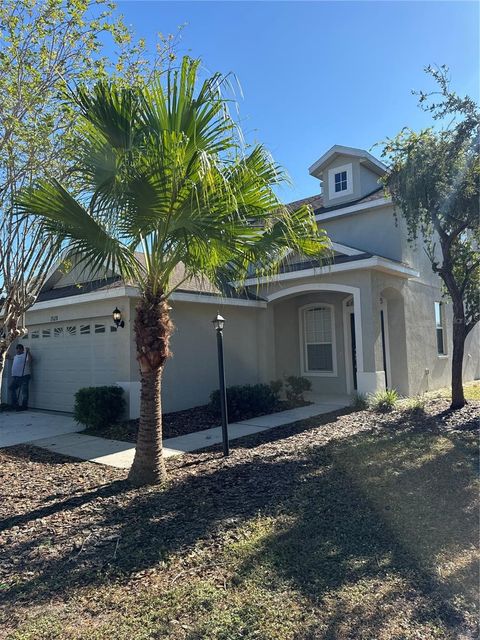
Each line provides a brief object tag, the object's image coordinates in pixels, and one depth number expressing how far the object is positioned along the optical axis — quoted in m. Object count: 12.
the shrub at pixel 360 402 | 11.38
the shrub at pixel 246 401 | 11.23
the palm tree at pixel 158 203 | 5.32
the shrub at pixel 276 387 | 12.58
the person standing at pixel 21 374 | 13.58
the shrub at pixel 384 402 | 10.79
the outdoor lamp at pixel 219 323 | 7.89
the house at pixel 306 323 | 11.75
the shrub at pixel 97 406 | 10.27
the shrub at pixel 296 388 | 12.83
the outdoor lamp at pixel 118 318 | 11.00
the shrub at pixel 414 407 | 10.29
